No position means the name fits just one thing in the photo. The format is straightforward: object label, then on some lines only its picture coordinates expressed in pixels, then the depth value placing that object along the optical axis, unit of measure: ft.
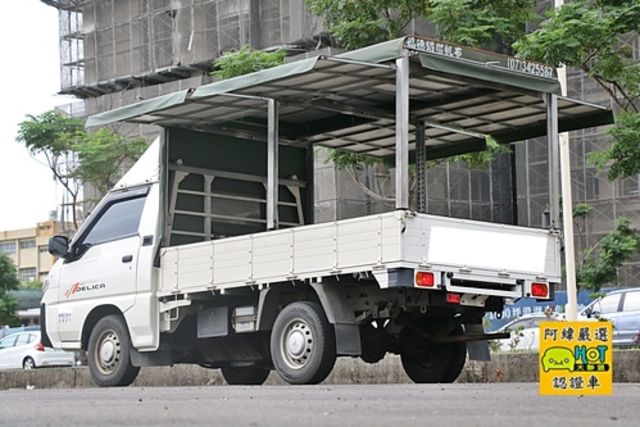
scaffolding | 162.61
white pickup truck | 43.50
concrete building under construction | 143.13
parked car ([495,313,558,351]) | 67.84
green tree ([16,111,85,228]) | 139.33
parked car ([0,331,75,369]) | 120.88
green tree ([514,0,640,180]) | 57.47
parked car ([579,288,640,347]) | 91.25
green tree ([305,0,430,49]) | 73.26
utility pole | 90.13
